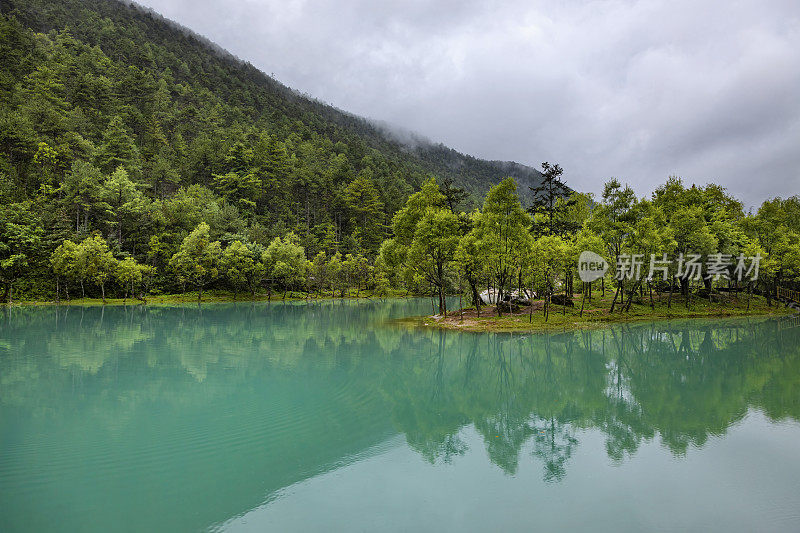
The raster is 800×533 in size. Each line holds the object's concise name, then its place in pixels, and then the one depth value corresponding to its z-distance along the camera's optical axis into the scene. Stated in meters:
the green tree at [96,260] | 45.84
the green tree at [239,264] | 57.97
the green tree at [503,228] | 31.45
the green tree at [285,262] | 60.84
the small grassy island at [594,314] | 31.23
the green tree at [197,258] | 55.12
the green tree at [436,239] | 32.53
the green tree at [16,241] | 42.81
